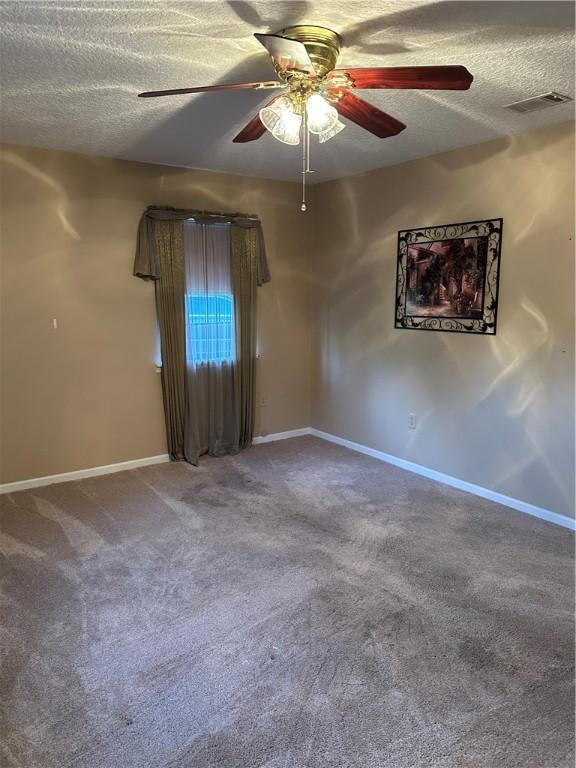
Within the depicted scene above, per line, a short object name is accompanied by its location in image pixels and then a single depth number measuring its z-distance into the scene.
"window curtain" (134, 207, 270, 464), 4.21
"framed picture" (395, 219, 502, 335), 3.57
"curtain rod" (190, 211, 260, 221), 4.34
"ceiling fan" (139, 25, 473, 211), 1.75
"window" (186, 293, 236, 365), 4.41
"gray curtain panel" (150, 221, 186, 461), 4.19
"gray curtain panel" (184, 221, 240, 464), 4.38
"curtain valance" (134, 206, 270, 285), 4.11
